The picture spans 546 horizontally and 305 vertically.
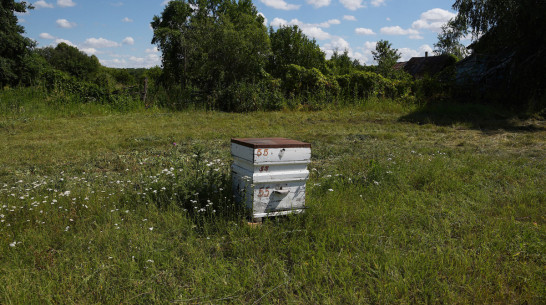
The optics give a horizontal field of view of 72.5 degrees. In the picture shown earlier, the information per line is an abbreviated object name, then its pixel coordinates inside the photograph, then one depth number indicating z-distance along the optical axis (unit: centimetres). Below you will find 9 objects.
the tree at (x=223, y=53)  1452
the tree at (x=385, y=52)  4144
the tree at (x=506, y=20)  1195
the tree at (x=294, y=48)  2502
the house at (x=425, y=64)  3132
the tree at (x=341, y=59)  3733
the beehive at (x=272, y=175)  354
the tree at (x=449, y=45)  5026
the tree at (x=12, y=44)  2352
